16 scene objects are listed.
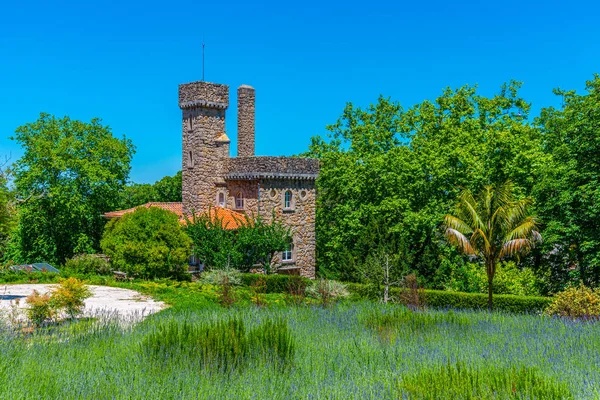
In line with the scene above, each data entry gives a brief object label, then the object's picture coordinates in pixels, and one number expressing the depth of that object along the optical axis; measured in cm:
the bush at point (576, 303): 1648
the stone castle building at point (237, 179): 3328
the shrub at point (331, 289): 2254
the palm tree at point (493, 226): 2164
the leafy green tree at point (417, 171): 2853
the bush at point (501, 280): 2539
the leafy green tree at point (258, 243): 3033
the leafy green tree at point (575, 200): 2325
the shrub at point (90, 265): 3016
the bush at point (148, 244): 2825
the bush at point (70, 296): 1445
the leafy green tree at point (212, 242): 2977
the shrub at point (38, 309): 1388
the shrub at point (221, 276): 2694
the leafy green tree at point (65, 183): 3788
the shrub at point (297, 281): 2392
